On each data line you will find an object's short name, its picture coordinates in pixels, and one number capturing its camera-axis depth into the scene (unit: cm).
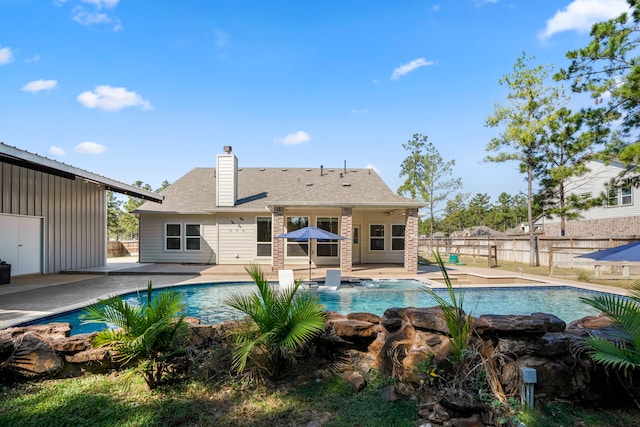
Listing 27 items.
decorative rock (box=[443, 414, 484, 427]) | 276
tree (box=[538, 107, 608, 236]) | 1308
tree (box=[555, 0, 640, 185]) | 1098
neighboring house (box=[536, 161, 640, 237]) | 1788
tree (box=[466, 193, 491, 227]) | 5701
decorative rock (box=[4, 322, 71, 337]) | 420
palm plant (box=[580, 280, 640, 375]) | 291
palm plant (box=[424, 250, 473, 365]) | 317
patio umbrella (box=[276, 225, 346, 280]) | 1122
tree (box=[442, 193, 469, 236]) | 3597
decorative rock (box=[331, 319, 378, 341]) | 413
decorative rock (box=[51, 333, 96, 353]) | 392
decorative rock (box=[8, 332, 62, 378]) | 377
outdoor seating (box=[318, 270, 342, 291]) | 1098
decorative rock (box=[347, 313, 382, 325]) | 440
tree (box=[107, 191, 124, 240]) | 3556
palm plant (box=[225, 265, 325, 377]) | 348
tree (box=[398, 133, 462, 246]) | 3025
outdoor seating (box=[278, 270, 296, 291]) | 936
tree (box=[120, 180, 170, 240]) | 3778
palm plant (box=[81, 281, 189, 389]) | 347
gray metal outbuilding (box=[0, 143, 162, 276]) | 1125
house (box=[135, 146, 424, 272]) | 1636
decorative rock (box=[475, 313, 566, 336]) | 357
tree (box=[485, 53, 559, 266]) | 1750
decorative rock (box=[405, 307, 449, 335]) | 363
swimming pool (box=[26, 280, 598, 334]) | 808
